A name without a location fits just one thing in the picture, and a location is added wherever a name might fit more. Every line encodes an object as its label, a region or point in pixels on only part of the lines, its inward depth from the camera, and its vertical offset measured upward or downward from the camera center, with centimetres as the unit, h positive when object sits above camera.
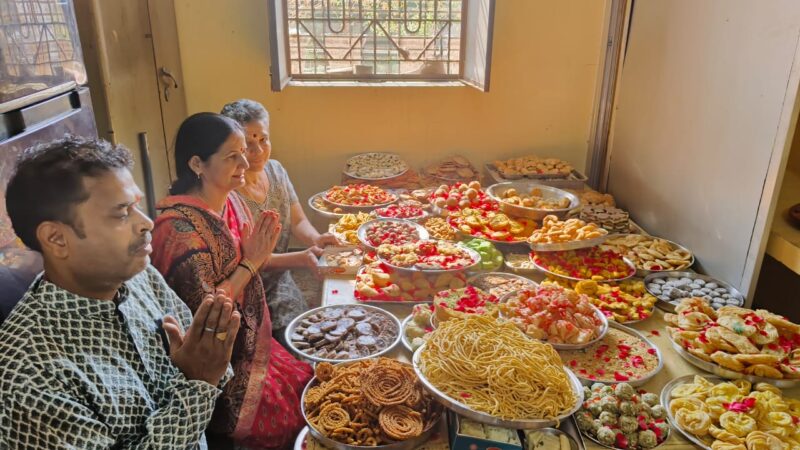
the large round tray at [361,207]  416 -135
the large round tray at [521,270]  337 -144
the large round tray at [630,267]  325 -139
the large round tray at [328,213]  412 -139
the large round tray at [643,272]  335 -143
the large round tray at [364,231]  353 -133
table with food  204 -140
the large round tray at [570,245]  328 -126
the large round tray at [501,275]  317 -142
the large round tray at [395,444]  200 -145
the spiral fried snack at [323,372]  232 -139
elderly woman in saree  335 -117
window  480 -23
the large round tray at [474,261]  305 -132
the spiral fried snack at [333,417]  207 -142
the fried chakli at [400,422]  201 -141
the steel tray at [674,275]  304 -142
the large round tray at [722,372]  238 -144
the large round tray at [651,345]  238 -145
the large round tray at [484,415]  188 -127
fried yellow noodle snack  195 -123
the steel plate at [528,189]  383 -124
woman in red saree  250 -109
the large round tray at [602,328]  251 -137
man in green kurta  144 -86
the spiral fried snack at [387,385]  214 -137
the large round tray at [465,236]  357 -136
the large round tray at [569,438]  200 -143
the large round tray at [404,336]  258 -143
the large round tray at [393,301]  300 -145
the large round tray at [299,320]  251 -144
